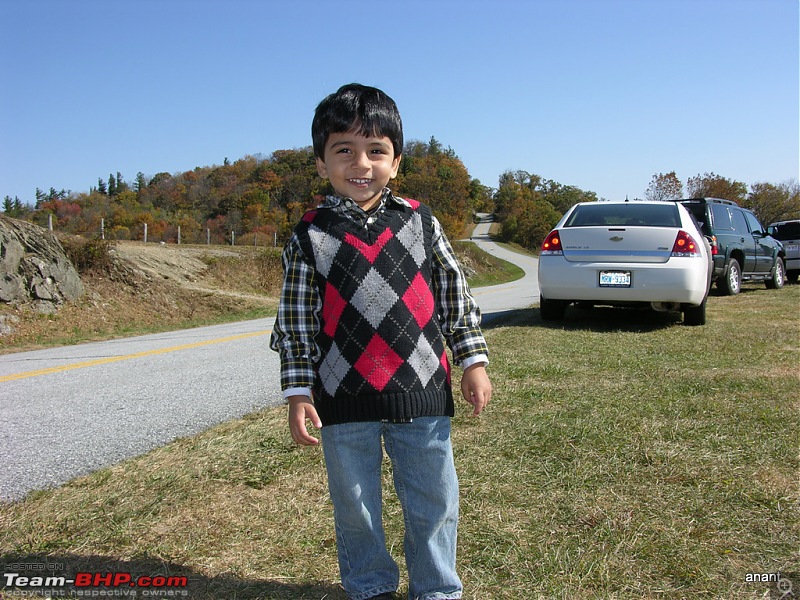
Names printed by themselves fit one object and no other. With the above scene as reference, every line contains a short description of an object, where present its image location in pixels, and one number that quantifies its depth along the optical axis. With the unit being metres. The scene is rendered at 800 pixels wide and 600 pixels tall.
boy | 1.85
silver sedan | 6.97
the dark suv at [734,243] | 11.09
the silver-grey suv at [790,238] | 16.53
